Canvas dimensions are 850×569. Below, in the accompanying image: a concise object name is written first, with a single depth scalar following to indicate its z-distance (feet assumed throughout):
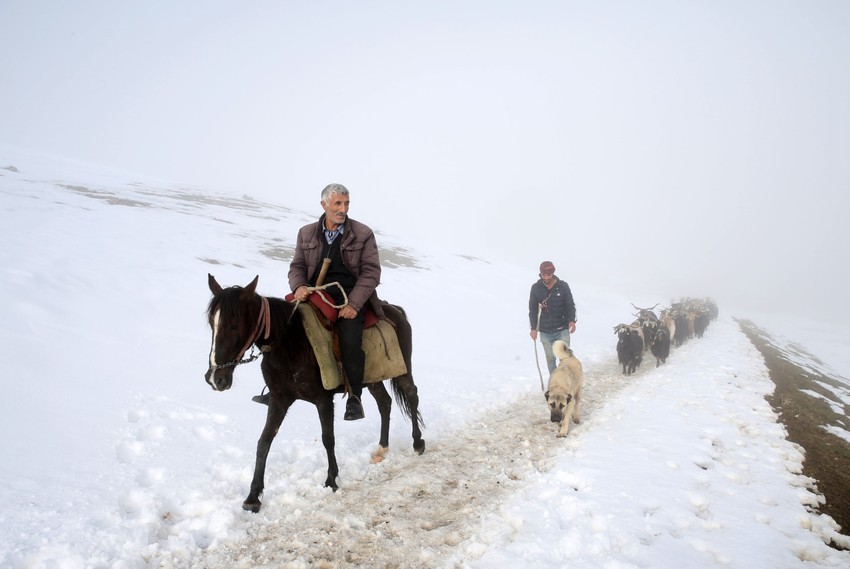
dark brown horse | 13.15
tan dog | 24.27
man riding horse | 16.94
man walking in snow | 31.14
